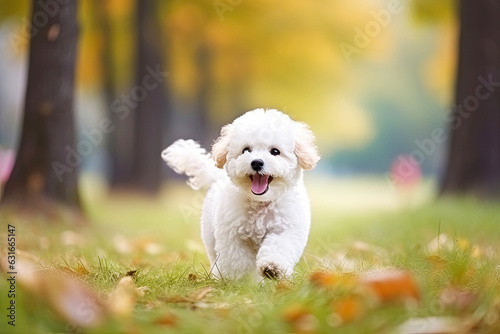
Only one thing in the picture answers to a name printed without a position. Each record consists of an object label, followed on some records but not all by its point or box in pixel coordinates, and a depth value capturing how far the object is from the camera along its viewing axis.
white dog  4.19
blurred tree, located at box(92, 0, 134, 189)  17.84
